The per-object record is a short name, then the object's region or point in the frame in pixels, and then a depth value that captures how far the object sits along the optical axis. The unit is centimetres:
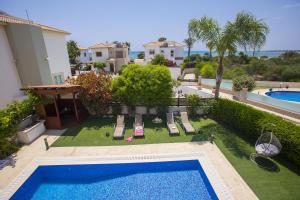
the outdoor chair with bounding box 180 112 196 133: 1334
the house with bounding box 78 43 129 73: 5238
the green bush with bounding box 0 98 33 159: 1064
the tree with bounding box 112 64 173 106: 1549
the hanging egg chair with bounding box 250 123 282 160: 929
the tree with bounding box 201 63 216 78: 3420
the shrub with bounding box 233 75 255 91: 2180
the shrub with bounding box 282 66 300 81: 3391
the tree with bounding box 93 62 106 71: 4869
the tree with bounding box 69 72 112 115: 1541
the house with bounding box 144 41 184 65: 5806
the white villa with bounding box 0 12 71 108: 1507
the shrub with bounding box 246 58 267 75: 3926
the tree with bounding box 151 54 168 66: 4603
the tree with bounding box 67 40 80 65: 4872
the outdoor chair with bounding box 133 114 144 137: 1290
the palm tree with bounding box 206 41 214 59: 1371
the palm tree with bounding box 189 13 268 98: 1250
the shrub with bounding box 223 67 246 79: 3502
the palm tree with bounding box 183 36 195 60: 5640
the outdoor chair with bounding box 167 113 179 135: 1313
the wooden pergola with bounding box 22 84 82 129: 1333
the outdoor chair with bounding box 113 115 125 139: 1282
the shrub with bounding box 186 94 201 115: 1659
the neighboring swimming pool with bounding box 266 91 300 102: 2423
